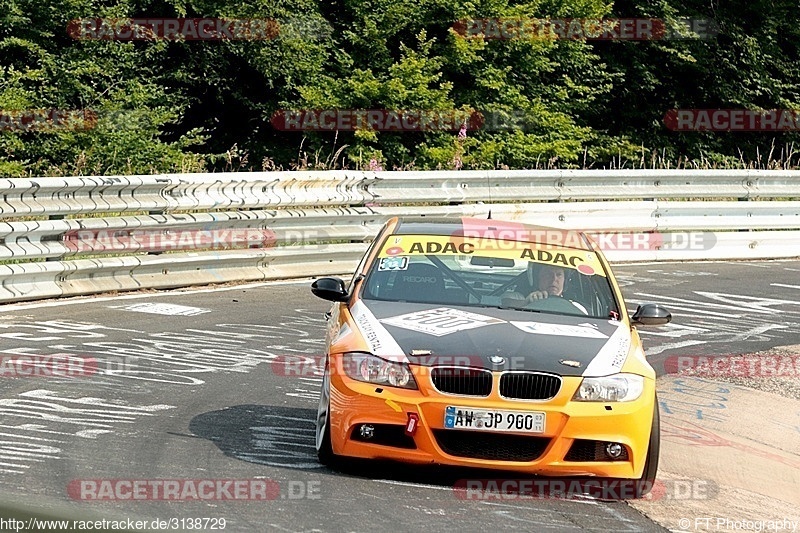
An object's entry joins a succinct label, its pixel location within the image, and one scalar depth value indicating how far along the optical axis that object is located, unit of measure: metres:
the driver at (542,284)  16.31
